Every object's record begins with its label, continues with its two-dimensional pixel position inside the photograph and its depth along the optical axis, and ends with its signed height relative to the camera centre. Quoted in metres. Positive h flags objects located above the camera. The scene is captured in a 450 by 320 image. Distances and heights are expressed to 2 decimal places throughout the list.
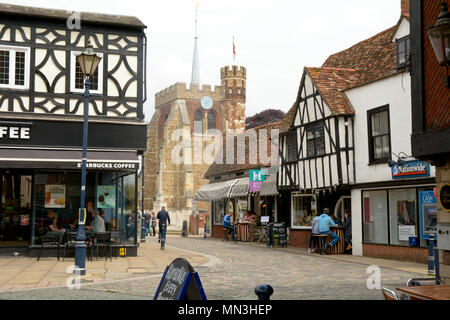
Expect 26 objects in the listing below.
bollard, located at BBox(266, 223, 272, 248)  23.61 -1.36
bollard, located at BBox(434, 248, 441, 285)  10.44 -1.30
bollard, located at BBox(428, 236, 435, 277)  12.81 -1.40
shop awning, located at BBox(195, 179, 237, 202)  30.47 +0.69
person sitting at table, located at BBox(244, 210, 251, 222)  27.91 -0.72
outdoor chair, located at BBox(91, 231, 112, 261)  16.05 -1.10
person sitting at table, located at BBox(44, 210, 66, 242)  17.12 -0.72
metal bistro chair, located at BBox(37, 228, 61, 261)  16.44 -1.10
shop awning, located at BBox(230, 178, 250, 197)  28.13 +0.77
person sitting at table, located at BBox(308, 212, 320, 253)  19.94 -1.07
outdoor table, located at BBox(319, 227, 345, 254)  20.09 -1.49
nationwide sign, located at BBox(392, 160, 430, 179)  15.89 +0.95
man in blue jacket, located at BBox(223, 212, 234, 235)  28.47 -1.04
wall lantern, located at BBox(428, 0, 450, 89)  7.50 +2.26
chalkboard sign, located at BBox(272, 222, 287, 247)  23.64 -1.43
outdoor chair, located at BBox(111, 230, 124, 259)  17.43 -1.12
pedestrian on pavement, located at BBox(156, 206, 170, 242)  22.00 -0.58
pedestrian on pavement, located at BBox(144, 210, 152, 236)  34.90 -1.08
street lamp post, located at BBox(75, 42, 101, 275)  12.44 +1.07
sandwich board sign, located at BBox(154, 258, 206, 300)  5.08 -0.76
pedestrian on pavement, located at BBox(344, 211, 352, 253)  20.42 -1.03
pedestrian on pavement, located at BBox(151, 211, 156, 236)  36.33 -1.29
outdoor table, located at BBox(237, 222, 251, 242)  27.78 -1.43
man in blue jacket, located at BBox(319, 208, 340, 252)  19.38 -0.83
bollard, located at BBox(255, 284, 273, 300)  4.36 -0.69
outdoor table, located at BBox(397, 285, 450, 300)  4.28 -0.74
